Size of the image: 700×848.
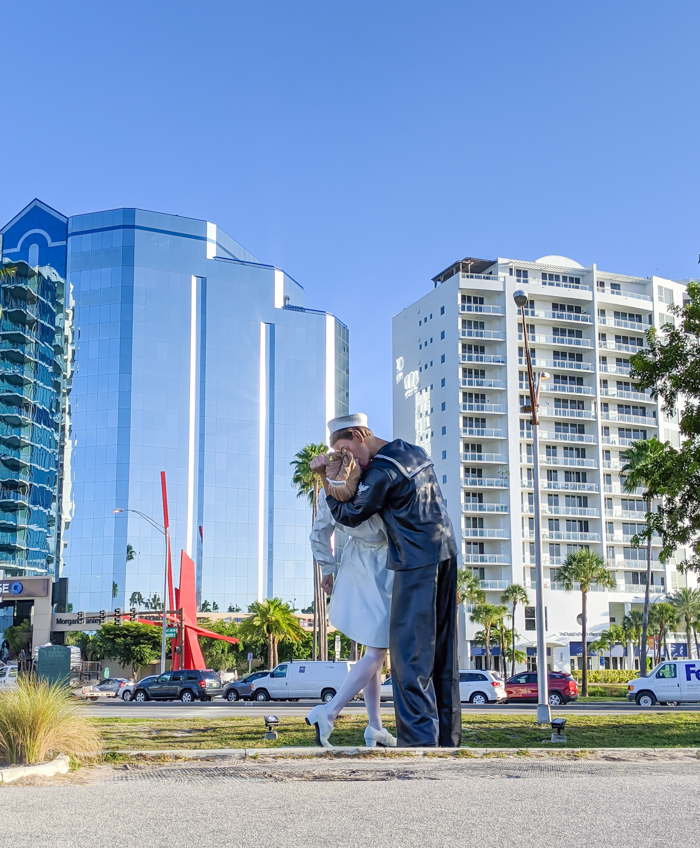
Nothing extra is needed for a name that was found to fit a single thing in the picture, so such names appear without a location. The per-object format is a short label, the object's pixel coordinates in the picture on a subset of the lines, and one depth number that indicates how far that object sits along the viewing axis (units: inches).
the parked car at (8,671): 1491.1
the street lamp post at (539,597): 605.9
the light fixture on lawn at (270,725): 419.0
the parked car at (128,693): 1478.8
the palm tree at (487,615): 2974.9
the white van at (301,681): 1349.7
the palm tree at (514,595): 3016.7
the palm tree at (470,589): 3019.2
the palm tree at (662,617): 3029.0
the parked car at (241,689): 1411.2
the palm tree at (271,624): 2522.1
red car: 1464.1
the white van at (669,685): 1282.0
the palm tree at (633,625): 3090.6
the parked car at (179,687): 1433.3
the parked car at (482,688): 1401.3
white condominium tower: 3189.0
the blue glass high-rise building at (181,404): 4003.4
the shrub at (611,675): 2910.9
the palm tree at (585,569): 2438.5
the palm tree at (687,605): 3137.3
